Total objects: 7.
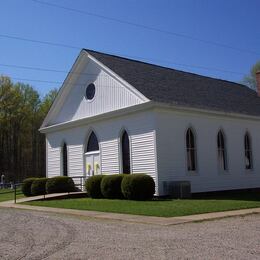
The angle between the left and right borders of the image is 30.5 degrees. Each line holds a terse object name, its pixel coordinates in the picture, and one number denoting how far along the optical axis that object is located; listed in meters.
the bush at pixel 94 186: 25.59
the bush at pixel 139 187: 23.12
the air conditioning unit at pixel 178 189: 23.88
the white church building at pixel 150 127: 25.20
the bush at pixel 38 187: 28.83
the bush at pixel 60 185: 28.46
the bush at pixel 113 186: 24.44
